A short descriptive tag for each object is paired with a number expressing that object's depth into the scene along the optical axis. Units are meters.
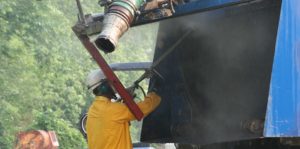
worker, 8.87
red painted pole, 8.56
